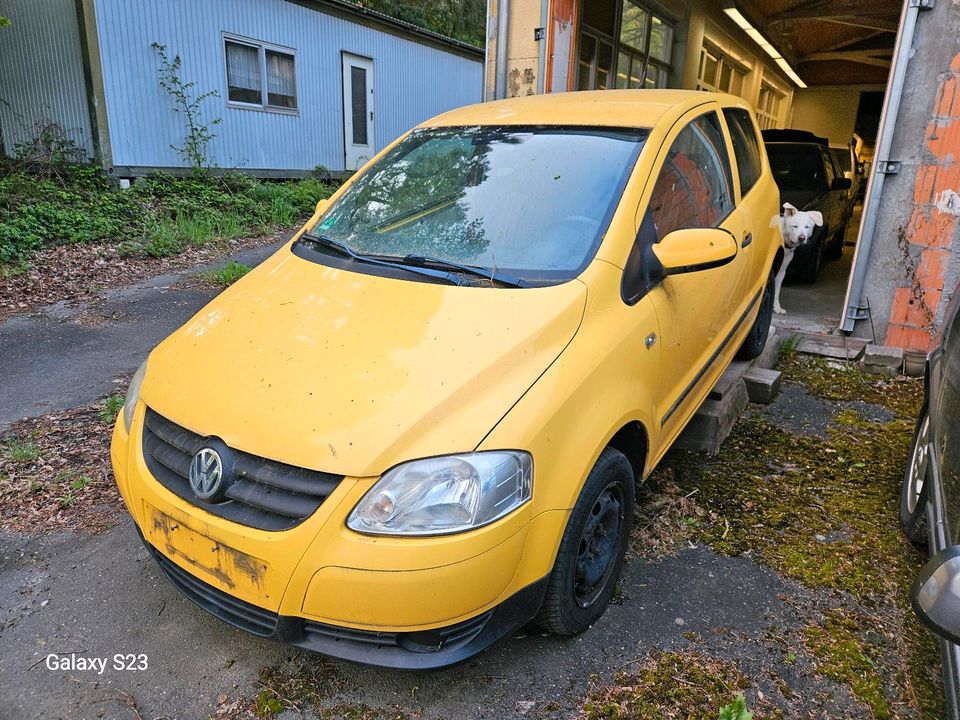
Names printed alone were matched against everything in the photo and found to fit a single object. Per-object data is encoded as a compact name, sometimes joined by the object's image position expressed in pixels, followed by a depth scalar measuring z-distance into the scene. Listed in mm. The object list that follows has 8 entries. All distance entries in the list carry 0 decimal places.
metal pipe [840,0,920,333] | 4773
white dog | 5773
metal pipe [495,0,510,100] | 6402
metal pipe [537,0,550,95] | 6195
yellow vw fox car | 1850
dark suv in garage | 7641
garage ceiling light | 11461
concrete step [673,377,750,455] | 3693
